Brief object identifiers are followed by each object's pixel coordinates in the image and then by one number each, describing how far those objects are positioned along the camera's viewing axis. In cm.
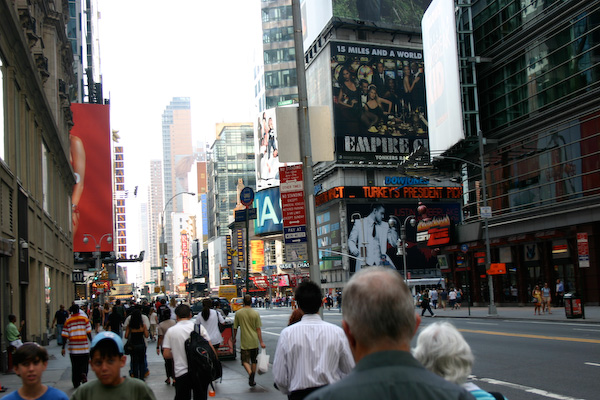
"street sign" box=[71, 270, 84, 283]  5207
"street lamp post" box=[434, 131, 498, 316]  3791
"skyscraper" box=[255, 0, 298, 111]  13038
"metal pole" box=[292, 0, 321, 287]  1109
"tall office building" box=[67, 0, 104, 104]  7169
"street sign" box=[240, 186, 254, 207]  3397
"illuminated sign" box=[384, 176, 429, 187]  10050
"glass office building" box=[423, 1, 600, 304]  4012
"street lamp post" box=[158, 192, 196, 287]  5543
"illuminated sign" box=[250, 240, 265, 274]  14350
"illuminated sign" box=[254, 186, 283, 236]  11975
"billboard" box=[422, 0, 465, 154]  5234
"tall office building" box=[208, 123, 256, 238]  17862
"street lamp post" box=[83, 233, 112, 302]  5911
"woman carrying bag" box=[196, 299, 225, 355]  1469
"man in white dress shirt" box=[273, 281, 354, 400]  638
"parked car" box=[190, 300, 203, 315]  5177
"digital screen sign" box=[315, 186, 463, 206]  9794
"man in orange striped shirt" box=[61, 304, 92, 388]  1452
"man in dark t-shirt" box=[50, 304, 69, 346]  2828
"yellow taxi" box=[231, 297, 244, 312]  5314
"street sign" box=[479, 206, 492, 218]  3818
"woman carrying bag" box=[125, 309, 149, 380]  1543
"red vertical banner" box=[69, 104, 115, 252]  5988
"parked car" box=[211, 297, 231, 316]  5427
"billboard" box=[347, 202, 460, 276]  9756
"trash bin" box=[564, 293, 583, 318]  2973
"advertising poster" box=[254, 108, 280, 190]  11800
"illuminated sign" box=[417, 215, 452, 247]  5834
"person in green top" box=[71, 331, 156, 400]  505
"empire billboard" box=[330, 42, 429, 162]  9681
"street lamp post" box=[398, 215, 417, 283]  5292
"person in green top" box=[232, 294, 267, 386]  1353
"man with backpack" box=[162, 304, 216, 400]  971
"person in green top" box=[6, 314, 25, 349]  1895
